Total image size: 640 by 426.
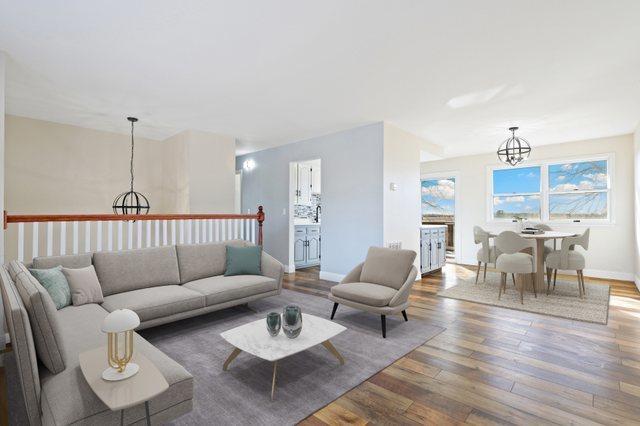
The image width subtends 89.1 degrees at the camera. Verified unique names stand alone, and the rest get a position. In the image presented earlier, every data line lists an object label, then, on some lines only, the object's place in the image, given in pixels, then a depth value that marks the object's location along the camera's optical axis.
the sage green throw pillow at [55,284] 2.65
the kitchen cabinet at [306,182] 6.79
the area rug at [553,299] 3.87
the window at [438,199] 8.92
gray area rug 2.00
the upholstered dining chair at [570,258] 4.64
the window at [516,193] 6.74
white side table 1.21
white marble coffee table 2.15
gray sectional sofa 1.43
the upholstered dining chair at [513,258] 4.39
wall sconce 7.36
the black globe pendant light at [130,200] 5.74
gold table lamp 1.31
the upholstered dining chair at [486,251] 5.40
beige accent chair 3.16
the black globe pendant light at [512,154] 5.15
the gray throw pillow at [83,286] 2.81
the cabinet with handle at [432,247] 5.96
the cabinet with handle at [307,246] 6.66
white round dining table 4.95
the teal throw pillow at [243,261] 4.03
